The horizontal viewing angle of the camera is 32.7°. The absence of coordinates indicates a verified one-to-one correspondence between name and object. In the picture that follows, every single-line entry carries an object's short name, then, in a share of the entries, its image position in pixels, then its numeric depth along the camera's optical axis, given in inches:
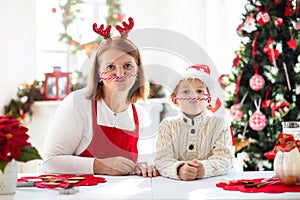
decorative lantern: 170.4
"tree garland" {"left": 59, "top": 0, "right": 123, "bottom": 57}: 176.1
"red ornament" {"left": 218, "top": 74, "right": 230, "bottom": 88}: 145.7
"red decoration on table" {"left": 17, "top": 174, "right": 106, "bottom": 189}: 65.2
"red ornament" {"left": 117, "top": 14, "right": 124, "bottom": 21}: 175.9
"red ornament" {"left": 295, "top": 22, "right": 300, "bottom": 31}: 136.9
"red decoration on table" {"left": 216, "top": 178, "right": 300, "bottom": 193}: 61.9
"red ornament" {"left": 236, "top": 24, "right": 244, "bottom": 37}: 143.3
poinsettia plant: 61.2
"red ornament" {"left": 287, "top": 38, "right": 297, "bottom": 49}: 136.5
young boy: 71.9
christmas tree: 138.3
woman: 75.5
